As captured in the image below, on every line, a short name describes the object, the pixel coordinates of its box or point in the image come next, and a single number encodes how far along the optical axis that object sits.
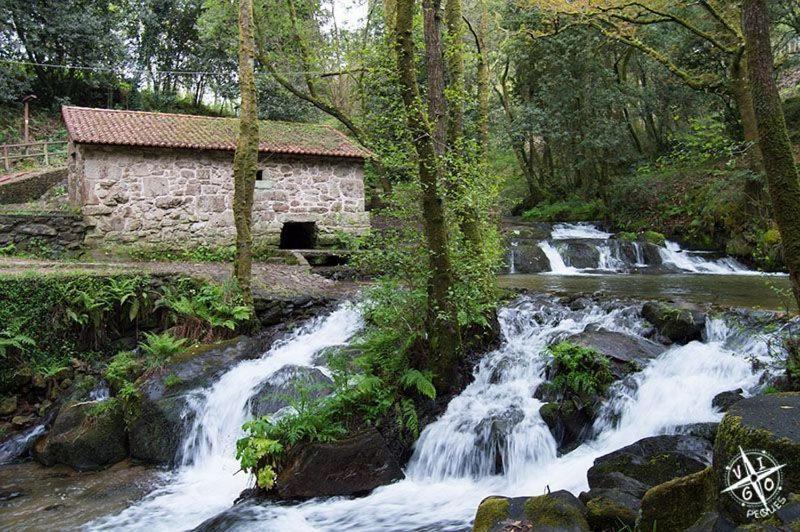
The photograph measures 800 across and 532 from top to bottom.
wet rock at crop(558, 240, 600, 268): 15.34
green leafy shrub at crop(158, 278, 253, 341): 9.09
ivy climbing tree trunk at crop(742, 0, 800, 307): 4.97
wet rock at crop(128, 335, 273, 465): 6.99
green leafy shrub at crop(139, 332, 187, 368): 8.12
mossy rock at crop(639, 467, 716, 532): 3.41
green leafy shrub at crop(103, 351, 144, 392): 8.00
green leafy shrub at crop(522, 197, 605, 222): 20.83
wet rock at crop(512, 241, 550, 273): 15.29
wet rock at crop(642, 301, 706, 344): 7.55
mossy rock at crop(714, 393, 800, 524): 2.95
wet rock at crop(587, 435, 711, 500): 4.57
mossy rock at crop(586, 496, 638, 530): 3.83
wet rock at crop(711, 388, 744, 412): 5.68
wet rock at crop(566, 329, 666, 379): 6.75
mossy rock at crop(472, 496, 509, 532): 4.04
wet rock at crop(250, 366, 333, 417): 7.24
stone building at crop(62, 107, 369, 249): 13.39
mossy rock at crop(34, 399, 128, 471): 6.94
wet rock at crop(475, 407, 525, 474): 5.89
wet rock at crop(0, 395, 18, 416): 8.08
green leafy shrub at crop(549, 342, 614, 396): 6.40
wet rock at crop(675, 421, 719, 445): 5.19
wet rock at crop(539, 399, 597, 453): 6.03
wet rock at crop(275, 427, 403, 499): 5.62
